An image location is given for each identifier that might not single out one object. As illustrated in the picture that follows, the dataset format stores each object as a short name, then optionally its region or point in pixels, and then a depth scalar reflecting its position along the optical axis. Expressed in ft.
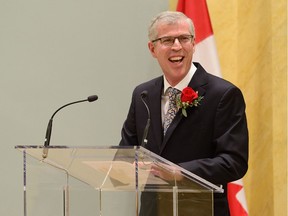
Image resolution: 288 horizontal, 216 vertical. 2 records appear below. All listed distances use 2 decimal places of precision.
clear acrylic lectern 15.12
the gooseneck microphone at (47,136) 15.83
